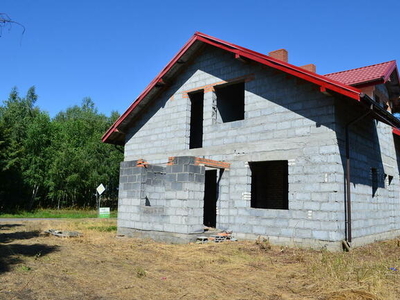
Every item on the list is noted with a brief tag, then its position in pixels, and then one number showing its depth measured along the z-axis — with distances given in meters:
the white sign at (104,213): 23.44
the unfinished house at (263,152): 9.91
